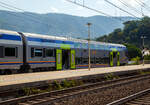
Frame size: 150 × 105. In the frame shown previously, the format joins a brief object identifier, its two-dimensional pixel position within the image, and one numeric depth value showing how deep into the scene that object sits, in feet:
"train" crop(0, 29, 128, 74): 57.36
